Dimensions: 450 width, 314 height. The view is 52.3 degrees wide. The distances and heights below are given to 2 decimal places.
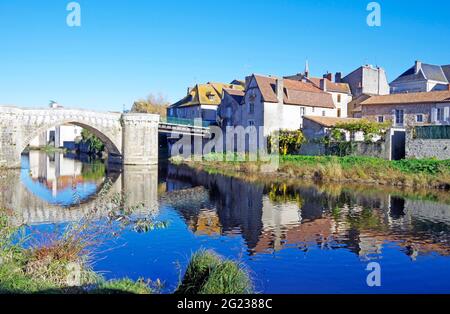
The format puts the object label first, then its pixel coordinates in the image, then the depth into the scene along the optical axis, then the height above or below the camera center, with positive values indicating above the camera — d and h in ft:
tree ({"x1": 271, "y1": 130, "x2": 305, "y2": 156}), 126.00 +2.16
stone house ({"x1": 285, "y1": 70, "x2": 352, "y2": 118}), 154.20 +19.99
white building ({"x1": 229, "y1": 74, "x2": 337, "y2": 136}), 132.77 +13.33
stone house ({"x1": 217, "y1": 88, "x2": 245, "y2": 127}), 147.33 +13.84
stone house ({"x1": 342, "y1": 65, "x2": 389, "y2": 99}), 166.30 +25.50
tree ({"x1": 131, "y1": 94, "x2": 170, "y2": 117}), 225.31 +20.87
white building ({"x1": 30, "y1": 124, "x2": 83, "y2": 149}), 240.67 +6.24
